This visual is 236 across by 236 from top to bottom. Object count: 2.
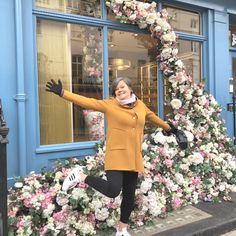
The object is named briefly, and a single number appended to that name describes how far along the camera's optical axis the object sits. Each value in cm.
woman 258
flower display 289
